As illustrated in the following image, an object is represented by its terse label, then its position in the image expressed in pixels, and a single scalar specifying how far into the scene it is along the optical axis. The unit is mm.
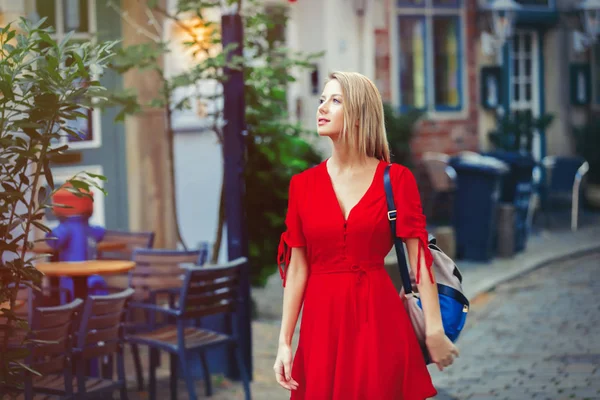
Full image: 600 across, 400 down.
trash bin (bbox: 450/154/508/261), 13477
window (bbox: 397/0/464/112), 17641
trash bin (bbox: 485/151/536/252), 14234
